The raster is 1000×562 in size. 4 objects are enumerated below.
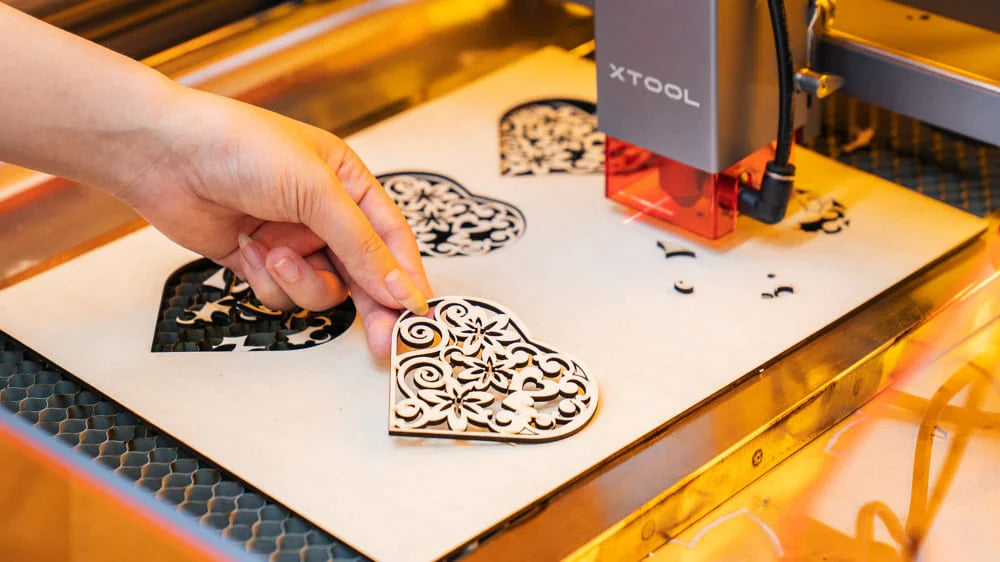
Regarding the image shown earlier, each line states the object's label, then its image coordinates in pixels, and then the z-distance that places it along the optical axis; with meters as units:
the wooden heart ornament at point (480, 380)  0.79
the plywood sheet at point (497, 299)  0.76
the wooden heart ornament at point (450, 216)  1.03
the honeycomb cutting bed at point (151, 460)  0.74
